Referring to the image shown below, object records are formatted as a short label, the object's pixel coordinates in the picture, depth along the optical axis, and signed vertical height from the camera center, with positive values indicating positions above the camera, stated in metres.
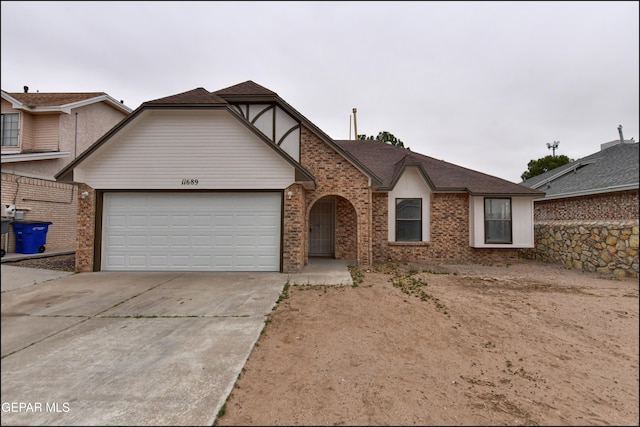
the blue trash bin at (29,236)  9.43 -0.42
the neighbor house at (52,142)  11.03 +3.25
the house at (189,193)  8.31 +0.81
